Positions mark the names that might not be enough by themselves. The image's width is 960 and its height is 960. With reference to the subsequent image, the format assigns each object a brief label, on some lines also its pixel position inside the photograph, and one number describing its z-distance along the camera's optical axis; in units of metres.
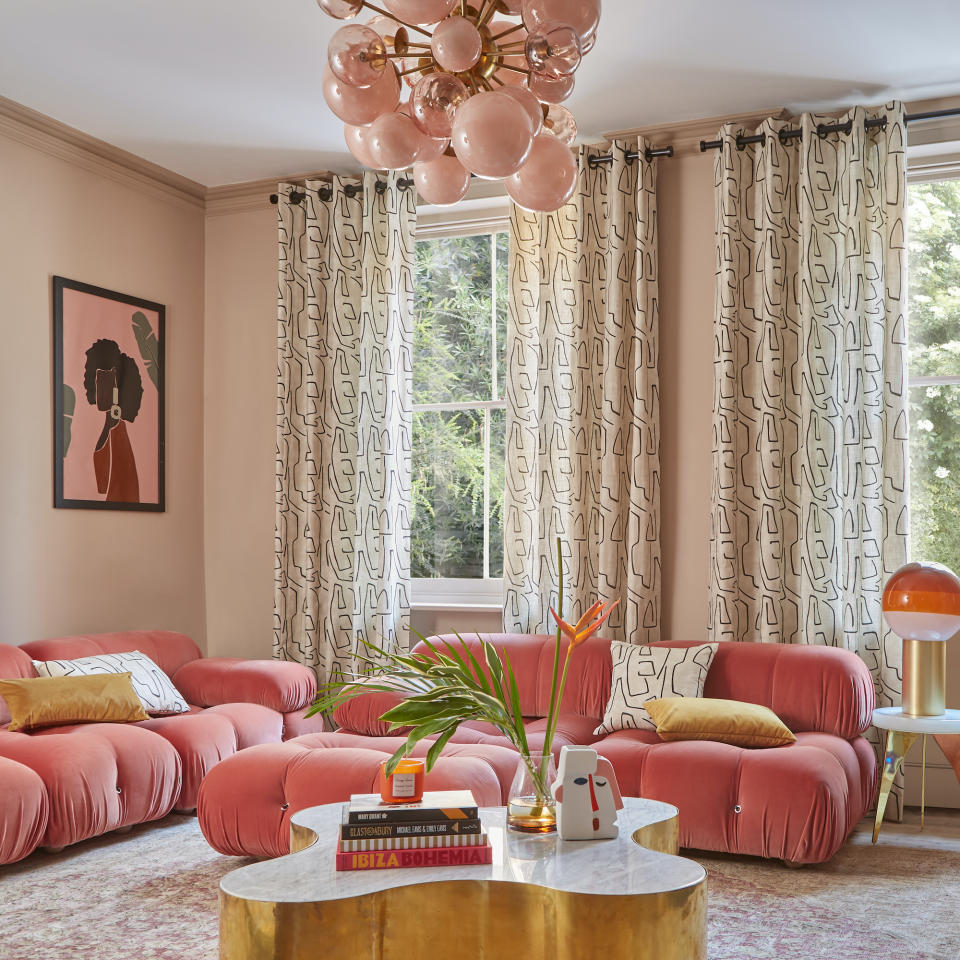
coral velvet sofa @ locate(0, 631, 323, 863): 3.45
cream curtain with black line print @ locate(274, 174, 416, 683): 5.23
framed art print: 4.86
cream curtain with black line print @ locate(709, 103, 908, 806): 4.39
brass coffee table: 1.95
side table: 3.51
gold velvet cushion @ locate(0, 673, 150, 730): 3.89
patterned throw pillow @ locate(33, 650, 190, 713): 4.21
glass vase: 2.36
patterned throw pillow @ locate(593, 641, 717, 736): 4.09
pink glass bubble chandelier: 2.38
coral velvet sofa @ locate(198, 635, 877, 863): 3.38
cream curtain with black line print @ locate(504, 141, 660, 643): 4.72
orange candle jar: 2.33
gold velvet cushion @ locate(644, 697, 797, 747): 3.73
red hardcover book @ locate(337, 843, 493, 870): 2.16
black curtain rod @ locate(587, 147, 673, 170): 4.79
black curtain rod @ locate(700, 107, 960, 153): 4.42
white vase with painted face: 2.32
